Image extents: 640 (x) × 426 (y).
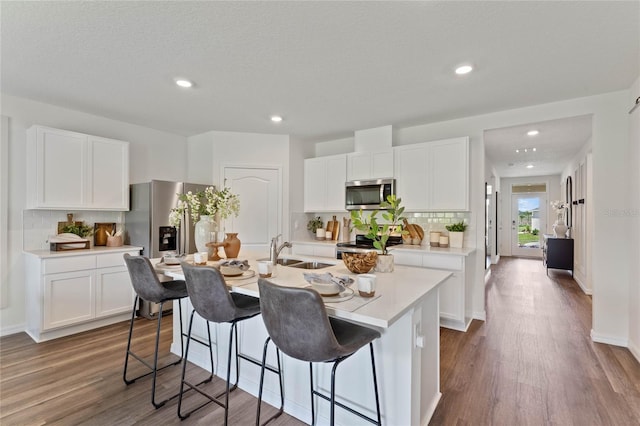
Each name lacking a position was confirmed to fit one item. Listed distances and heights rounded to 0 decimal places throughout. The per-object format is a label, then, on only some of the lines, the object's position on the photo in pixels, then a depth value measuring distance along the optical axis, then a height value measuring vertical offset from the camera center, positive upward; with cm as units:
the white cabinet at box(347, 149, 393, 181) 409 +69
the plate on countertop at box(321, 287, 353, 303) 150 -43
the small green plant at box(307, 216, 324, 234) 501 -19
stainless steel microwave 406 +30
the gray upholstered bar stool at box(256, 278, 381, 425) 128 -51
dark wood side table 614 -81
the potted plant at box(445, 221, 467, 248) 372 -25
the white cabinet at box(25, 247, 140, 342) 303 -85
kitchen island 152 -85
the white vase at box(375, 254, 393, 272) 222 -37
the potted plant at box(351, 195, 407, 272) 204 -13
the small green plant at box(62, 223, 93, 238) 353 -20
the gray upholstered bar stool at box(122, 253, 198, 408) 206 -52
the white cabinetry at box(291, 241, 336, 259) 430 -53
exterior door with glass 901 -27
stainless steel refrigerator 369 -13
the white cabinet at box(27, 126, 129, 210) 319 +48
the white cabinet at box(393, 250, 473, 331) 332 -82
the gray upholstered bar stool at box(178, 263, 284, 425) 169 -49
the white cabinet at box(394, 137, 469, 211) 356 +49
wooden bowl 208 -33
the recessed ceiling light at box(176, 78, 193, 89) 275 +121
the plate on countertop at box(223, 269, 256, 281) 202 -43
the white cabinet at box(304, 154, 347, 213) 452 +48
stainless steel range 399 -43
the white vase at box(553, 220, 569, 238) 631 -31
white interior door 448 +14
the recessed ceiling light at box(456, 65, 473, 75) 244 +119
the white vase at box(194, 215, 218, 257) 249 -15
